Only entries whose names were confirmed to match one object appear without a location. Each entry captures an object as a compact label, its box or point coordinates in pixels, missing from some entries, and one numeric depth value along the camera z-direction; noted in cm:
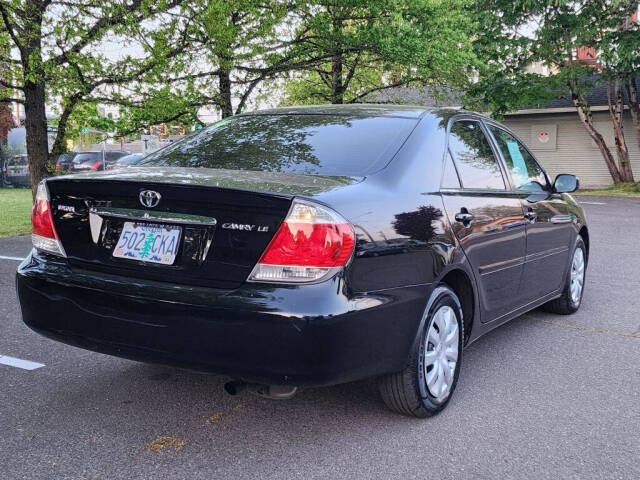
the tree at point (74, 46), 1040
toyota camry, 276
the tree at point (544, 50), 2130
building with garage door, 2575
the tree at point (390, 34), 1555
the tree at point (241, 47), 1184
